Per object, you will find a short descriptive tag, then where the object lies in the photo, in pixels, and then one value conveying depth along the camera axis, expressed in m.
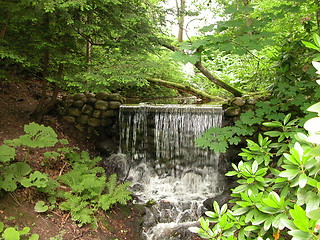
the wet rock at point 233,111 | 5.31
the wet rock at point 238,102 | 5.36
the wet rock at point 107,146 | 5.97
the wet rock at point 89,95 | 6.30
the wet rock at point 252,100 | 5.29
